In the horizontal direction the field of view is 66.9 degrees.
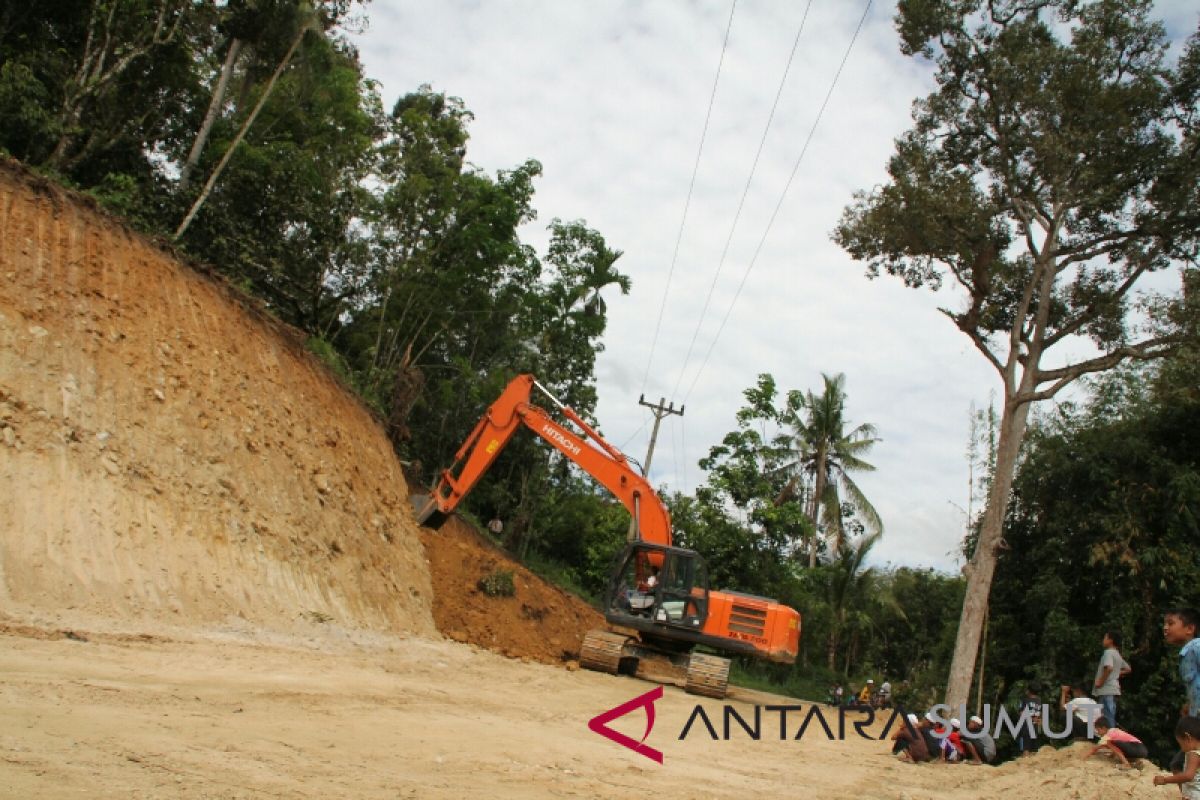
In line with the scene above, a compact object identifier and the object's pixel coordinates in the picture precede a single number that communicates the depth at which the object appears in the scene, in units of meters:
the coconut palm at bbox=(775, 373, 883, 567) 35.88
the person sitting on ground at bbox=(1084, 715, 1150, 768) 7.68
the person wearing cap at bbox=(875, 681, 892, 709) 22.83
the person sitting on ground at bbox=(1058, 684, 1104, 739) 9.92
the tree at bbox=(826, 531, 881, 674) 32.56
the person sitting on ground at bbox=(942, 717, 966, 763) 10.00
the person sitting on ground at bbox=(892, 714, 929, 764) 9.74
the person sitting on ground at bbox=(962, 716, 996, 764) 9.98
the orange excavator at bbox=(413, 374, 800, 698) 15.41
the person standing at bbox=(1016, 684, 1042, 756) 10.36
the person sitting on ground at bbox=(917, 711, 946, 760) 9.98
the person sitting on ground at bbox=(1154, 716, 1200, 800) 5.05
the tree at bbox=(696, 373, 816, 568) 30.56
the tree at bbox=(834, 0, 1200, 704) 17.12
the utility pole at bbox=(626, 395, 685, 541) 32.06
